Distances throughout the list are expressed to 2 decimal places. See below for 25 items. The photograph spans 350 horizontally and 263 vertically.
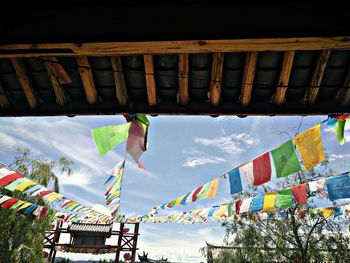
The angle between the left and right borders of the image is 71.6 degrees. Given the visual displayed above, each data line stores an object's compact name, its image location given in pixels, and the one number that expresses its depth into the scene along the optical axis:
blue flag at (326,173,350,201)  6.24
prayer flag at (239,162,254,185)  5.57
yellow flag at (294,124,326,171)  4.45
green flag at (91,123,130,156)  3.62
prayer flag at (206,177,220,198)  7.05
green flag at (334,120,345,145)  4.11
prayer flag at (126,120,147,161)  3.60
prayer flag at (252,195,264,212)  8.16
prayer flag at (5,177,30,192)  7.99
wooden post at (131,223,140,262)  19.42
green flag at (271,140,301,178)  4.68
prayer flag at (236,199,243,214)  9.41
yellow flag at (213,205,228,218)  10.26
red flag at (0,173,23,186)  7.27
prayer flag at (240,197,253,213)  8.99
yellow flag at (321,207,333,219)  11.53
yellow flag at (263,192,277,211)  7.93
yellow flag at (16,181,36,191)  8.20
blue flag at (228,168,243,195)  6.09
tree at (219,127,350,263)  11.90
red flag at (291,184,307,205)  7.34
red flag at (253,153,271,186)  5.27
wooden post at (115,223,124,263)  18.96
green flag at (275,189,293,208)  7.70
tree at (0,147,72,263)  11.84
